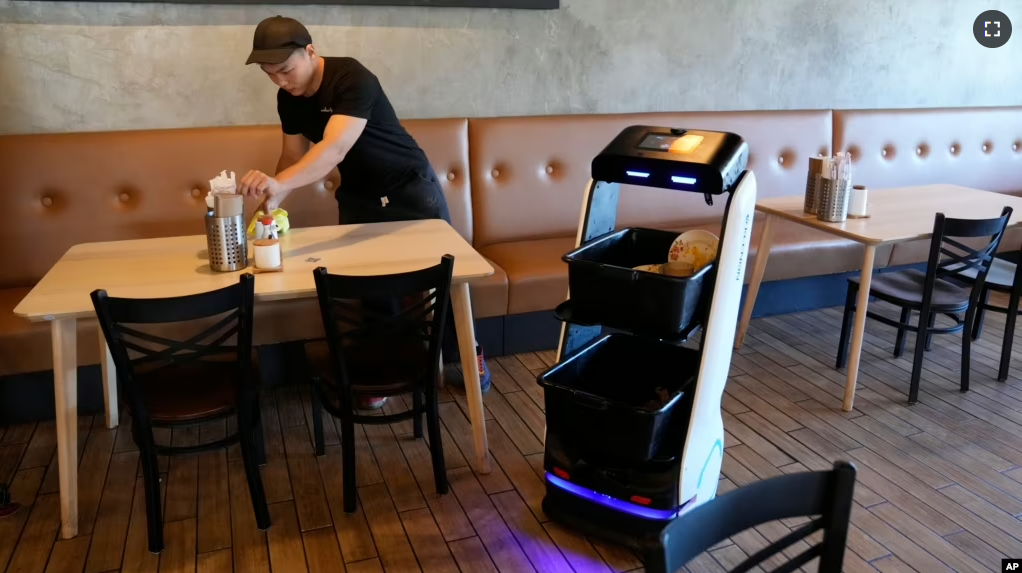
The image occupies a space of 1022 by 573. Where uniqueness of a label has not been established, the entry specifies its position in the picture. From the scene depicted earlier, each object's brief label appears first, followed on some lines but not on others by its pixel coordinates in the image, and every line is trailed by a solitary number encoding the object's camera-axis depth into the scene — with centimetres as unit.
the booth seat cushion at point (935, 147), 432
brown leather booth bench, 308
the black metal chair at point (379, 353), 216
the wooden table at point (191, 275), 218
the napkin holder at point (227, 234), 230
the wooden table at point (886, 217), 299
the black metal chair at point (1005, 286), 316
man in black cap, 252
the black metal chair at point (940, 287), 288
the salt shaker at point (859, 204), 320
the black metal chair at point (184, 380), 198
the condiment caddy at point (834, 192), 310
